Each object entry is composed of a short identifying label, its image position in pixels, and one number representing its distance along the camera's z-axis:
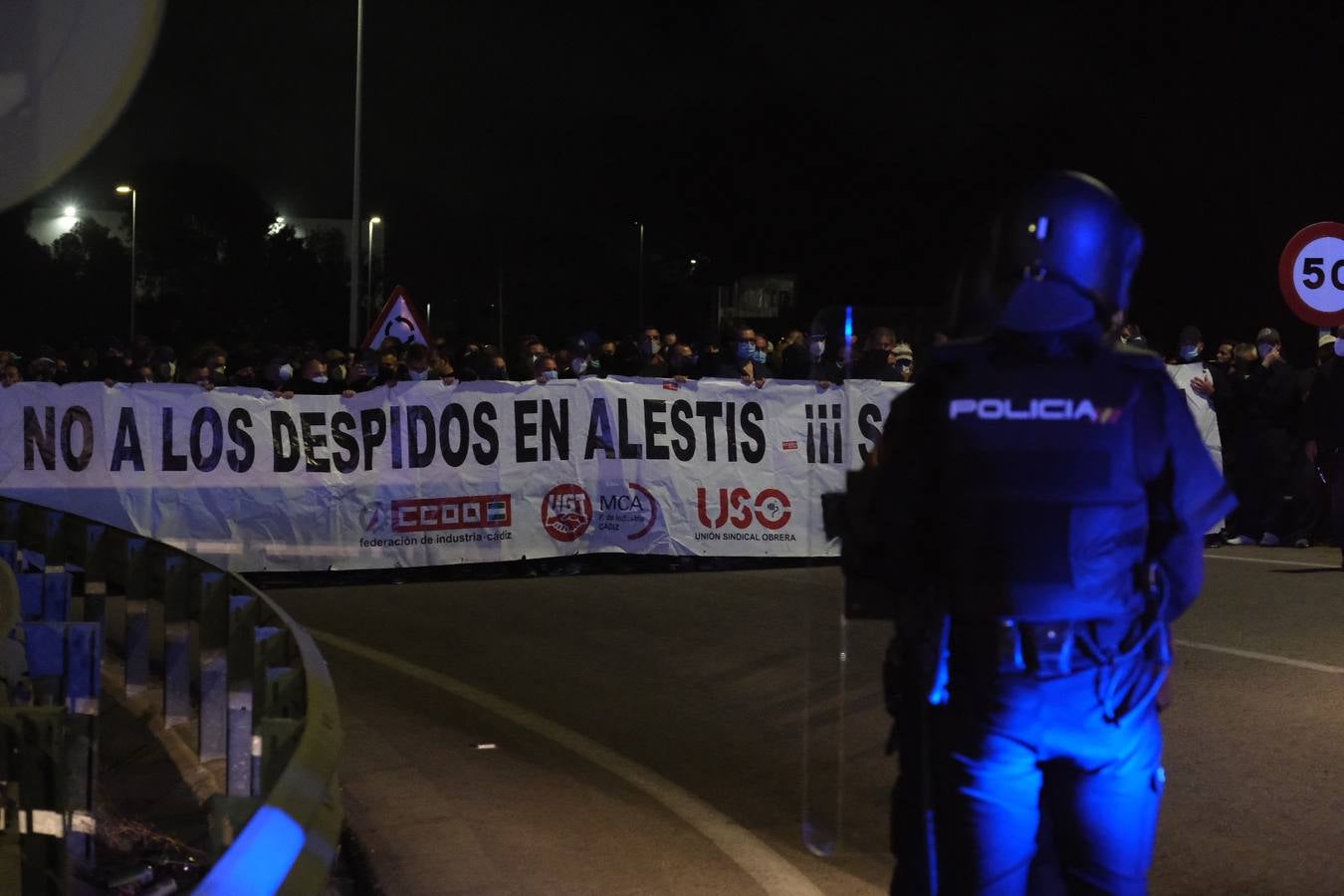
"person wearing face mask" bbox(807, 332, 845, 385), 16.34
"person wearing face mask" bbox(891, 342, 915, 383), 16.12
